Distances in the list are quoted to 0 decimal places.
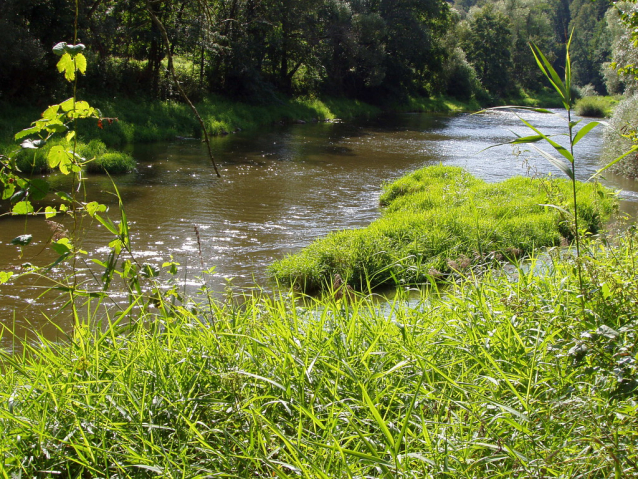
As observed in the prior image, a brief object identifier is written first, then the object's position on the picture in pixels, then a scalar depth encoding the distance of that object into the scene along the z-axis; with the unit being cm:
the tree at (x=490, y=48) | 5412
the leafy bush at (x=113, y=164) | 1305
